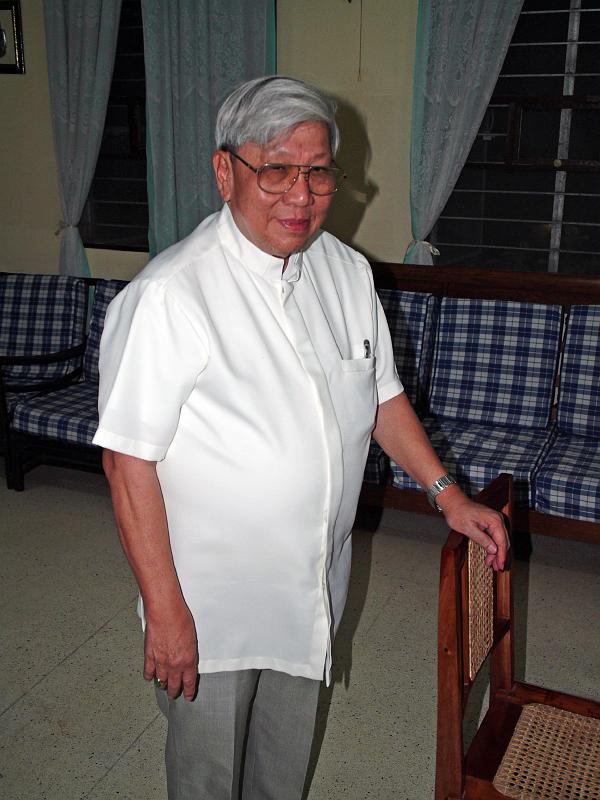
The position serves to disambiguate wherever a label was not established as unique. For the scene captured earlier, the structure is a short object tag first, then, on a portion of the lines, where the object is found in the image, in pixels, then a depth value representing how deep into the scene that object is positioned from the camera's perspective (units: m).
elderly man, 1.20
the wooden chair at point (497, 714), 1.25
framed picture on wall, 4.54
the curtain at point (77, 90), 4.35
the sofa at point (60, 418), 3.56
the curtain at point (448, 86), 3.58
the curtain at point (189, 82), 4.00
